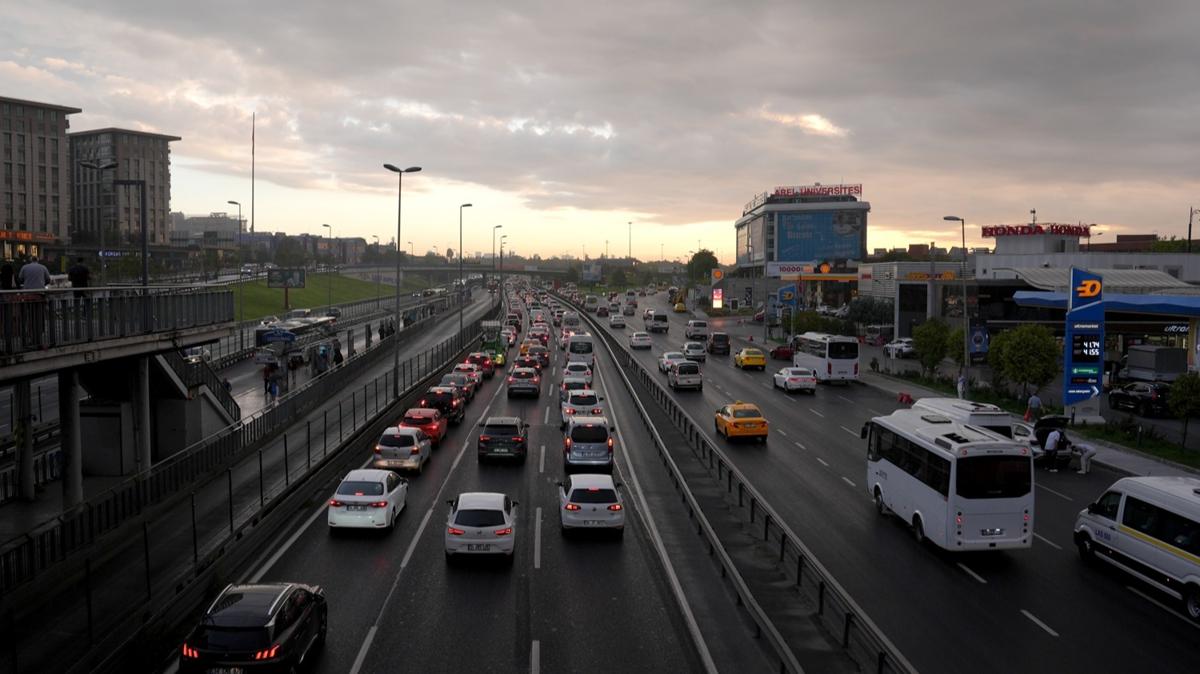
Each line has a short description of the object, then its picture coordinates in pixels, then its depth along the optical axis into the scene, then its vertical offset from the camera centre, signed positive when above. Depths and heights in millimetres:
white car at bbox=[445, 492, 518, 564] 16281 -4796
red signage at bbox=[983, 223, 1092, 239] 95438 +6979
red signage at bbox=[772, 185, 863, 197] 165875 +19464
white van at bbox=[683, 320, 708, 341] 77812 -4093
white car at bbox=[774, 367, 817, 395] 45188 -4949
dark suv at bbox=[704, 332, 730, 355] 69250 -4701
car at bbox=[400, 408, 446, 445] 29391 -4882
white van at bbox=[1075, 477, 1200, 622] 14641 -4537
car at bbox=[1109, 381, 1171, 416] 39531 -5032
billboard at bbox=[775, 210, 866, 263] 164625 +10469
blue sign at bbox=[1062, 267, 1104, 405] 32969 -1881
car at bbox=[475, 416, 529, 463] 26375 -4980
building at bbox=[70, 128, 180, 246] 115750 +14217
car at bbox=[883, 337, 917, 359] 66875 -4830
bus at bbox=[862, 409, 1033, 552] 16719 -4077
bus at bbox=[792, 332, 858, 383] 49125 -4115
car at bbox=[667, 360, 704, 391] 45438 -4866
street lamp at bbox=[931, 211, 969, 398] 37812 -2448
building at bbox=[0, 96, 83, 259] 97812 +13523
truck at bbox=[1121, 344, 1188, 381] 48844 -4166
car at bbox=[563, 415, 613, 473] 24895 -4833
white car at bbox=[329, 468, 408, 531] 18438 -4877
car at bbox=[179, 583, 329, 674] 10586 -4561
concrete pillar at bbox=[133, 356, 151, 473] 22516 -3544
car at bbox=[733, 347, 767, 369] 58219 -5017
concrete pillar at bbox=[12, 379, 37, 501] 20138 -4060
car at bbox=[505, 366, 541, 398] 42094 -4947
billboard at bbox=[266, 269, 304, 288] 87962 +327
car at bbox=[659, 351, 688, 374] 52025 -4587
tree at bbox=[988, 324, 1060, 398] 37188 -2877
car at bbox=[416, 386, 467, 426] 34219 -4867
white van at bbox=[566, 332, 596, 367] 59938 -4458
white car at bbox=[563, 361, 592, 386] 45278 -4648
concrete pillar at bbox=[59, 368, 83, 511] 19047 -3799
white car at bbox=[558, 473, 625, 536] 18422 -4877
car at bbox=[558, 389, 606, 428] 31828 -4661
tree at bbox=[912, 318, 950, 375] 47625 -2989
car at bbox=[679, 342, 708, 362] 61112 -4782
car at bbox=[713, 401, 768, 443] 30234 -4887
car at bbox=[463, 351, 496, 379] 53219 -5020
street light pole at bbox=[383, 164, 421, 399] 38500 -4315
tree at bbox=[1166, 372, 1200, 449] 28828 -3561
